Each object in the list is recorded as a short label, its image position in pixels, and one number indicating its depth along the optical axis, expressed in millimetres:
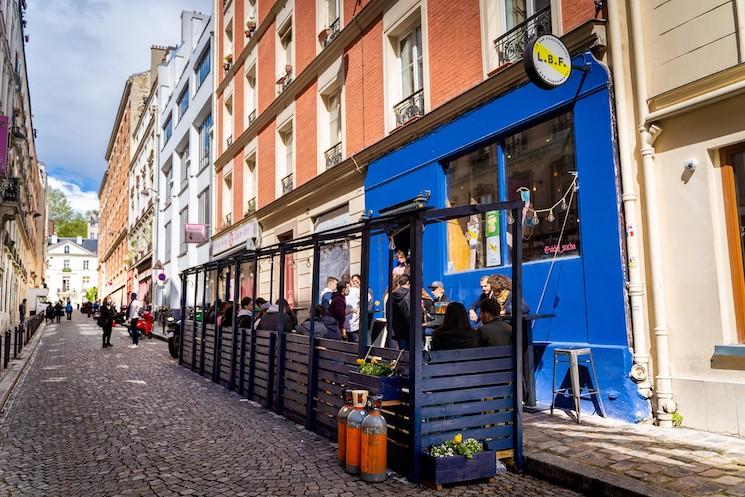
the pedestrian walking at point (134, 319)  19141
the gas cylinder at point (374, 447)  4797
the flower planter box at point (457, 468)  4594
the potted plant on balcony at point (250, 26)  20453
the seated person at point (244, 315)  10133
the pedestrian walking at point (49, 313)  44844
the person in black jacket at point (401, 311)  7824
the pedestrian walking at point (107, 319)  18844
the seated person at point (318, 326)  7270
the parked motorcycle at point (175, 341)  15373
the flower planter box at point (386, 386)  5031
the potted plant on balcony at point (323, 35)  14659
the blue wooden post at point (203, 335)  11711
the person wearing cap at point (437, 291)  9102
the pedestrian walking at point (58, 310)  44438
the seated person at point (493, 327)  6016
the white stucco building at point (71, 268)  105125
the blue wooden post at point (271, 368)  8181
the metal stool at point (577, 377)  6660
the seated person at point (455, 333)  5523
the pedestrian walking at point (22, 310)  36550
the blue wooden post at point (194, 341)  12328
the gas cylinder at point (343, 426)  5176
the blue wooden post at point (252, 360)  8938
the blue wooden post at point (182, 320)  13422
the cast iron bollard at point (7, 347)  12422
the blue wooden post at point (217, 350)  10758
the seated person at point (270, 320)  9047
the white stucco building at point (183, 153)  27062
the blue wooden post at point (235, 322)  9820
